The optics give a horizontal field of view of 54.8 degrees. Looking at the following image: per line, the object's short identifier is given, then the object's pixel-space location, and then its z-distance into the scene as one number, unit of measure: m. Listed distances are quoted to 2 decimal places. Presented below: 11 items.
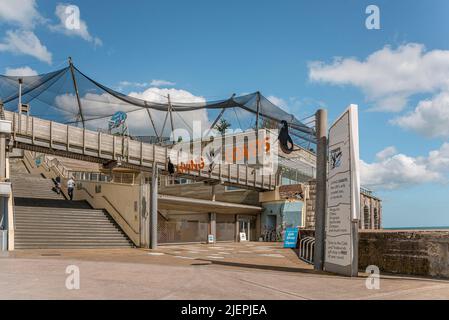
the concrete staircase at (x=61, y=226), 19.21
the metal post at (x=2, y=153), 19.16
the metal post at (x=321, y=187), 12.32
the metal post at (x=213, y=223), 31.07
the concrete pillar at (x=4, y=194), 15.93
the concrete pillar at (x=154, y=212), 20.45
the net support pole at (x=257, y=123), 36.88
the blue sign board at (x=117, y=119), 38.03
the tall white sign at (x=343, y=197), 10.53
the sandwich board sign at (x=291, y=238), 23.42
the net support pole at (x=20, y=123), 23.23
